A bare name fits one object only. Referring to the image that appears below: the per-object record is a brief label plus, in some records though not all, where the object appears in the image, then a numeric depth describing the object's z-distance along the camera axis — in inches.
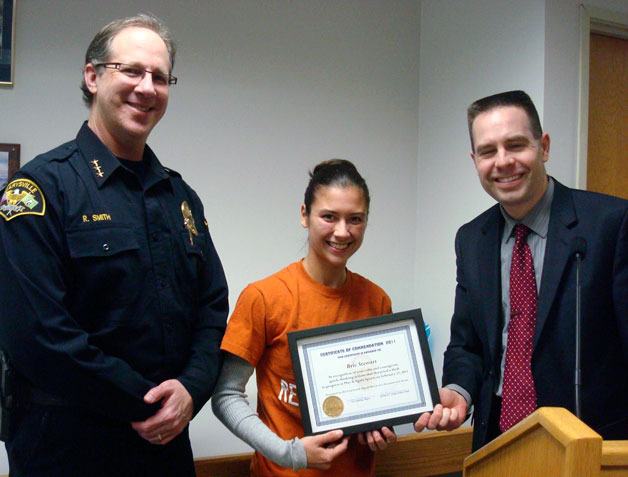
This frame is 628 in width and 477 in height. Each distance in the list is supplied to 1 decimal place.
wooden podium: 32.4
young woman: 58.9
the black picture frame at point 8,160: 100.6
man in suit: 58.5
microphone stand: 55.1
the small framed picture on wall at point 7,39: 100.2
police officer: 51.1
